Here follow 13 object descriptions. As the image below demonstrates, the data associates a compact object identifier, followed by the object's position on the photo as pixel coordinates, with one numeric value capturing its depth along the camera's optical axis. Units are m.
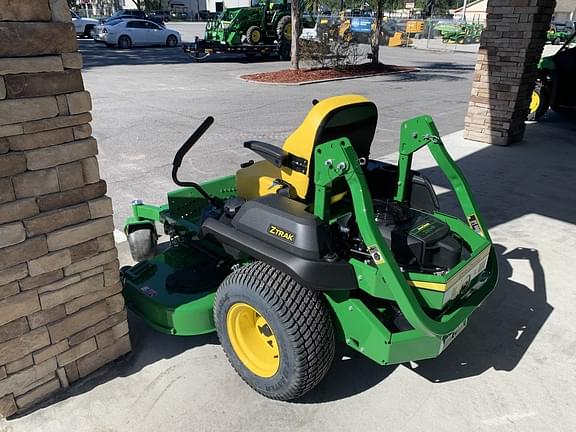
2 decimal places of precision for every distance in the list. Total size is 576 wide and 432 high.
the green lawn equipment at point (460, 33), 31.52
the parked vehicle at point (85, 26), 26.12
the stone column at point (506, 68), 7.17
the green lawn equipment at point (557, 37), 28.70
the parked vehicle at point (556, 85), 8.99
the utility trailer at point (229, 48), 17.89
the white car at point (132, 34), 21.81
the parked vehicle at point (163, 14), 47.31
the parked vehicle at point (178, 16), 53.22
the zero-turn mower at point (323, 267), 2.40
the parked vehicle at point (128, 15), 24.85
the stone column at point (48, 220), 2.14
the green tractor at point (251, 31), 17.95
